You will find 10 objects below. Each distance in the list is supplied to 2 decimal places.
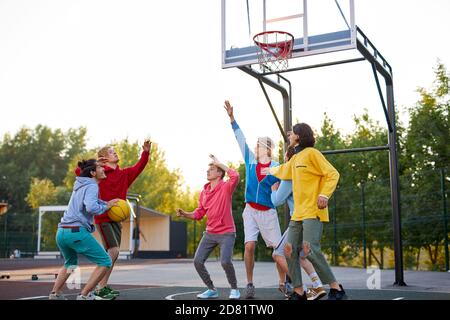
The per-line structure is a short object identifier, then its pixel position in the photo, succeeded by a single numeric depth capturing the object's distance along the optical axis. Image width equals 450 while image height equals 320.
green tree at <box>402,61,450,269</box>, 18.75
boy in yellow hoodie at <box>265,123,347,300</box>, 5.56
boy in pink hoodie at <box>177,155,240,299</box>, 6.75
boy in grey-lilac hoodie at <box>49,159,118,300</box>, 5.81
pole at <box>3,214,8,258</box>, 30.77
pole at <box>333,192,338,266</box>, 19.59
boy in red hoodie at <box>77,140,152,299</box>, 6.62
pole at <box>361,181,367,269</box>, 18.03
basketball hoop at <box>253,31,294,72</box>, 8.94
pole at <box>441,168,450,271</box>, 14.37
